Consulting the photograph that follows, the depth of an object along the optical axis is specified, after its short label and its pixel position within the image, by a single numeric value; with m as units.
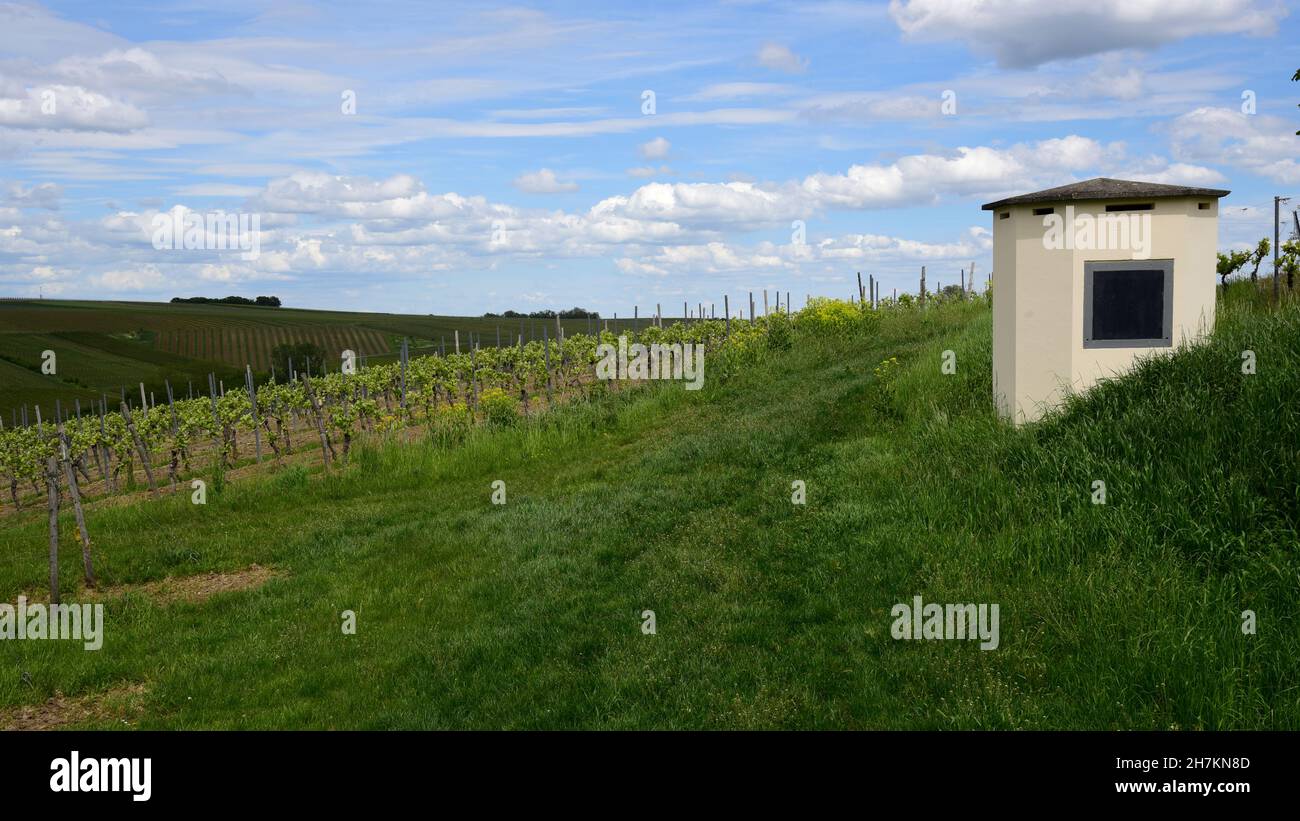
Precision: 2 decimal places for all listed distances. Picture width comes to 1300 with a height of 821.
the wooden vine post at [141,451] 21.26
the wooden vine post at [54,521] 10.62
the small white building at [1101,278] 10.82
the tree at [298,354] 73.88
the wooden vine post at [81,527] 11.54
